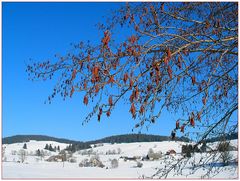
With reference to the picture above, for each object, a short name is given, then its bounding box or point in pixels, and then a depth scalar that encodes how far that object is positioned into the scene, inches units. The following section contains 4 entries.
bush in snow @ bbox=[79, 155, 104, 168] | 3617.1
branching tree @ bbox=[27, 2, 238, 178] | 142.4
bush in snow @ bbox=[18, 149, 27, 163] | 4440.0
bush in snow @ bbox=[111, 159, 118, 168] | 3268.7
